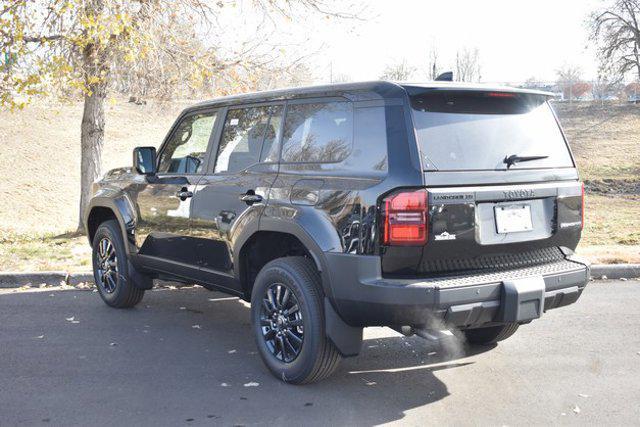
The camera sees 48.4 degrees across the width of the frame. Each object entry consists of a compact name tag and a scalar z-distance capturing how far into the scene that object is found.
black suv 4.01
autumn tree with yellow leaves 10.91
